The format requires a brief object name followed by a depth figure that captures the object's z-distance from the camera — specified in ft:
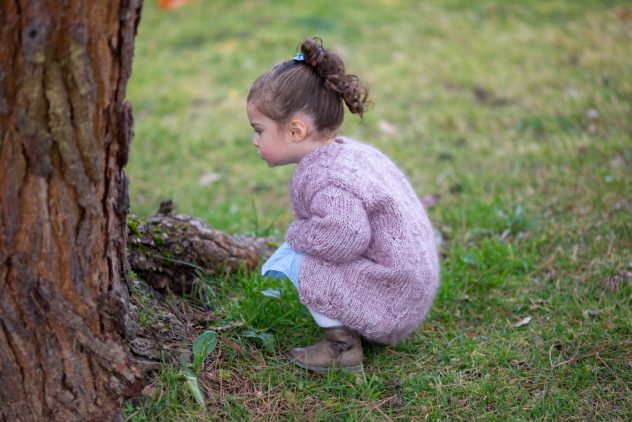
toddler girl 8.34
